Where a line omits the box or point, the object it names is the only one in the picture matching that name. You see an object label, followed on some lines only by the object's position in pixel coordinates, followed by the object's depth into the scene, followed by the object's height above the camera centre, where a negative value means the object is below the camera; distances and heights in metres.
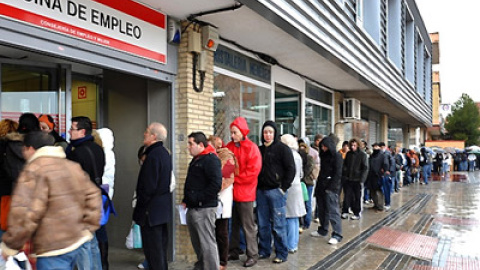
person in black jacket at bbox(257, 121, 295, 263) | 5.42 -0.71
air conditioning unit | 12.52 +0.95
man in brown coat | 2.39 -0.45
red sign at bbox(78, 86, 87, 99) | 6.41 +0.78
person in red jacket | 5.24 -0.58
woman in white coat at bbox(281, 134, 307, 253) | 5.81 -0.97
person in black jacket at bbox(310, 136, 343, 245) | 6.63 -0.86
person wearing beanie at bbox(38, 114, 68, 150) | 4.42 +0.14
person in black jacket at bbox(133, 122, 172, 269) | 4.09 -0.61
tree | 52.12 +2.08
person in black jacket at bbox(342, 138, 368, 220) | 8.59 -0.86
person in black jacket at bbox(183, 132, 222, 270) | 4.38 -0.64
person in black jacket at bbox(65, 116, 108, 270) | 3.81 -0.14
